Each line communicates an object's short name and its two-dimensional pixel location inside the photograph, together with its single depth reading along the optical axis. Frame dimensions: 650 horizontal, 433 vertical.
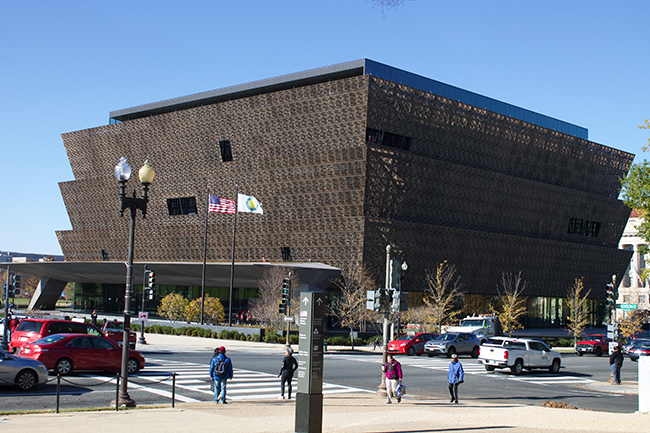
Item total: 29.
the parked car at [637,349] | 46.67
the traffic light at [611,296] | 37.69
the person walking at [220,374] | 18.62
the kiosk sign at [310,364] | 13.58
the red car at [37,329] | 26.36
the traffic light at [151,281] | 42.22
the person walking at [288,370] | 20.64
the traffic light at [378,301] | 22.45
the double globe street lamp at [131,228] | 17.30
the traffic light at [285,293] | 40.75
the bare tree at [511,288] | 78.44
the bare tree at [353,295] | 56.94
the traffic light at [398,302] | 22.72
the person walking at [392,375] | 20.50
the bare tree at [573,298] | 84.94
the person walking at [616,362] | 28.78
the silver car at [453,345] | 41.56
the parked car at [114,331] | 36.00
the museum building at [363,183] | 65.88
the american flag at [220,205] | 54.28
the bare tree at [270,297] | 57.59
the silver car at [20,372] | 19.78
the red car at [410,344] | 43.25
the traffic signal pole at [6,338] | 32.35
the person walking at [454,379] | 21.13
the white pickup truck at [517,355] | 32.62
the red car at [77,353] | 23.22
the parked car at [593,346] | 51.78
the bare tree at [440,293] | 61.38
